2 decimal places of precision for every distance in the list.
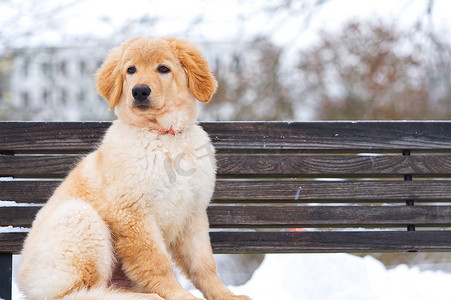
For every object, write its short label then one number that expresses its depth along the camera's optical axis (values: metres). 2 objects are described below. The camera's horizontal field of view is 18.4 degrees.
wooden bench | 2.91
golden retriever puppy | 2.56
